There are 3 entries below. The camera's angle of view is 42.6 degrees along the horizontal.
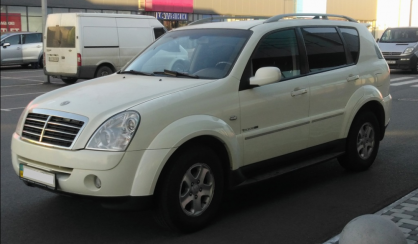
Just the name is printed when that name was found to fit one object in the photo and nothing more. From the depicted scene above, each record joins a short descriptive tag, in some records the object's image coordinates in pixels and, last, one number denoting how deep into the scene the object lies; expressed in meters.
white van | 13.77
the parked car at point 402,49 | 21.30
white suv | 3.84
